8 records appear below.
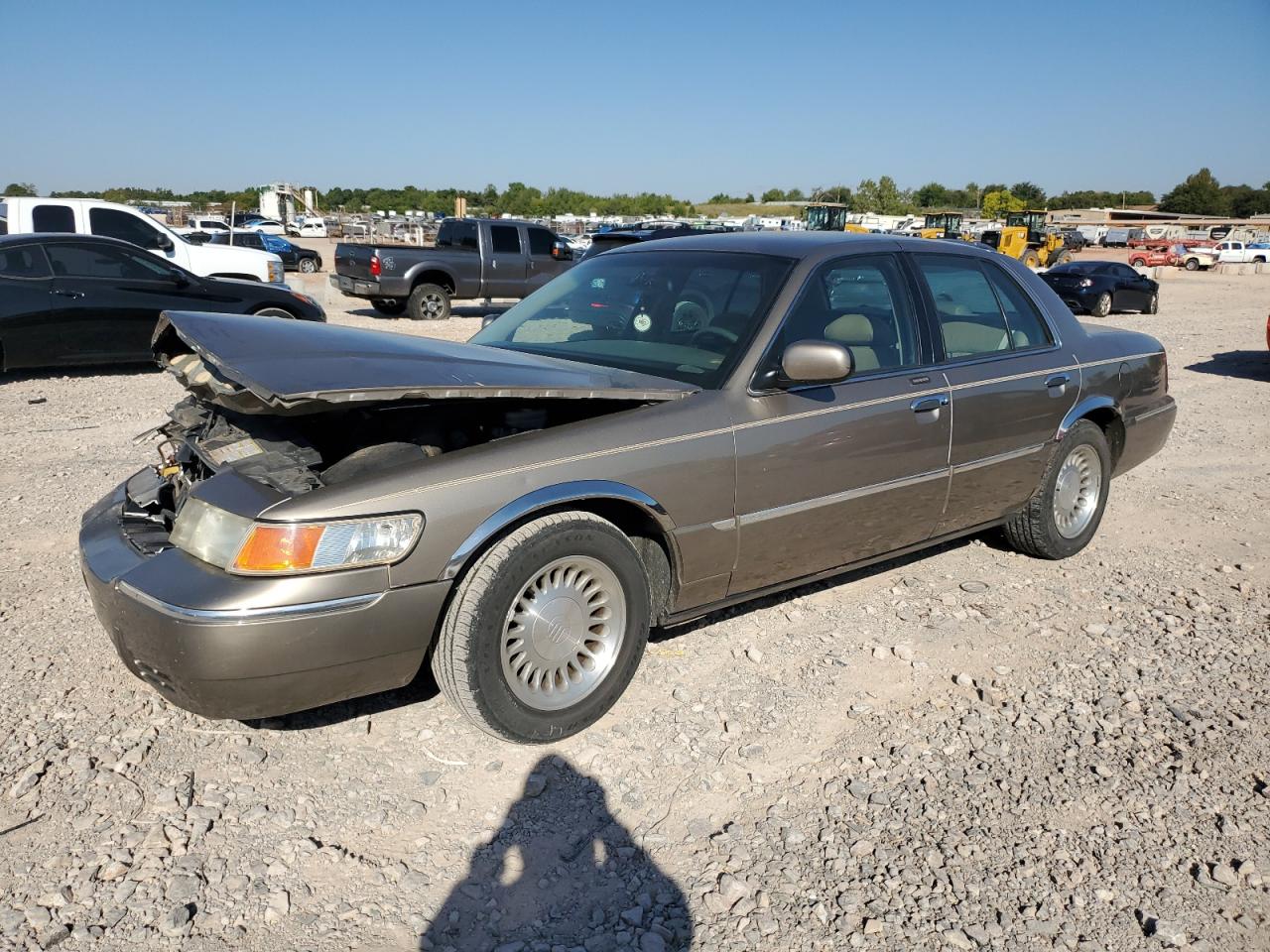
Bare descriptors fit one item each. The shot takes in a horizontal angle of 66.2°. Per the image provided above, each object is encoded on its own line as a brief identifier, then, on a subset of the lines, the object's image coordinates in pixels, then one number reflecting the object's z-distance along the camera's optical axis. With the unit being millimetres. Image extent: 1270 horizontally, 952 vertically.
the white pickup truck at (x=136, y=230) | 12820
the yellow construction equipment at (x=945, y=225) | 38003
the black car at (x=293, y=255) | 31547
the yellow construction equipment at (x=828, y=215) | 38531
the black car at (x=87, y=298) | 9414
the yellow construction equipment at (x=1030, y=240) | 37250
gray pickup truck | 16609
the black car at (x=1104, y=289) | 22547
